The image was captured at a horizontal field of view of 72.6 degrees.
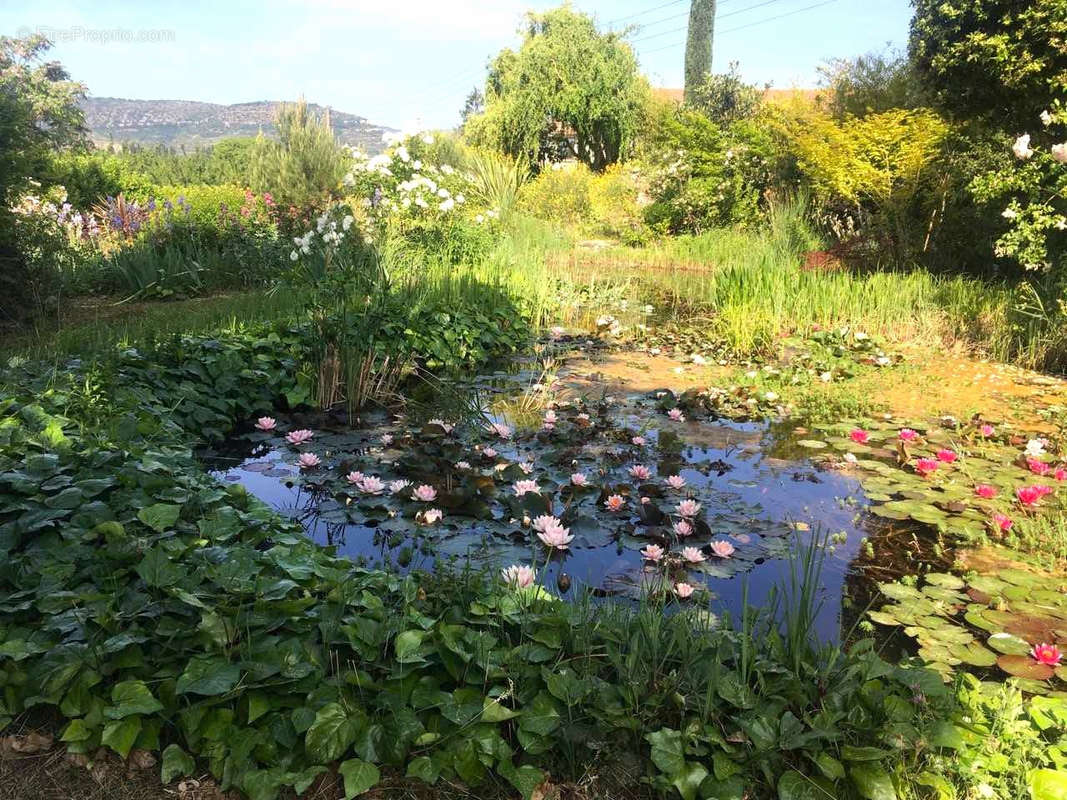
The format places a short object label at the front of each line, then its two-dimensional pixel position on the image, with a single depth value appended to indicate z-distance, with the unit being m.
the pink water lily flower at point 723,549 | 2.43
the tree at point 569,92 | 20.22
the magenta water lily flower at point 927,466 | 3.11
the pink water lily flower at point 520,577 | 1.97
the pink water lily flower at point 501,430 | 3.55
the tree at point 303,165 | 12.63
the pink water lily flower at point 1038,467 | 2.99
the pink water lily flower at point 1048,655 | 1.83
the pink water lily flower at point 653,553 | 2.34
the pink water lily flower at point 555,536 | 2.37
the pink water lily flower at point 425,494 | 2.74
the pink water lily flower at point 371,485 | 2.81
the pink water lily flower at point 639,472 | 3.04
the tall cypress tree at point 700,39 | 20.36
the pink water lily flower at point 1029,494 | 2.65
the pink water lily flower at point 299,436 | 3.42
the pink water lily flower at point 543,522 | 2.44
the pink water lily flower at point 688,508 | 2.62
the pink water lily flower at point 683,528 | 2.52
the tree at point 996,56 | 4.99
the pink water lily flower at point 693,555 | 2.33
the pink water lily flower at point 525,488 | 2.76
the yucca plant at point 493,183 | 10.90
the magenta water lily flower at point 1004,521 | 2.59
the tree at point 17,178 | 4.94
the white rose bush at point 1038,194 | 4.99
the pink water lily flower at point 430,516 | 2.58
